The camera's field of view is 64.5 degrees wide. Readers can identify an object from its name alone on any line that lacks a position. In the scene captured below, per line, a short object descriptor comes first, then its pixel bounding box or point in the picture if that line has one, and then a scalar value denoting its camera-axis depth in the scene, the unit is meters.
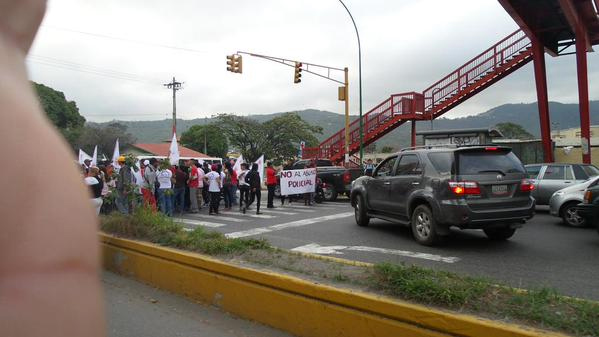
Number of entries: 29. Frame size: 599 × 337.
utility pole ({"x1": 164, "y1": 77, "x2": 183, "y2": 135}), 53.23
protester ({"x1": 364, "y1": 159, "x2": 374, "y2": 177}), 21.12
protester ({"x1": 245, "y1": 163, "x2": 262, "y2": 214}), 15.05
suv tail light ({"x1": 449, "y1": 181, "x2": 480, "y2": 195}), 8.18
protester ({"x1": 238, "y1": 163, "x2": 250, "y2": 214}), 15.37
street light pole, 23.92
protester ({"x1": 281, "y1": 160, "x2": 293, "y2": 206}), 17.67
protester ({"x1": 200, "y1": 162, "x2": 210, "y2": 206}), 16.88
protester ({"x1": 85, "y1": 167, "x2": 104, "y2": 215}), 8.97
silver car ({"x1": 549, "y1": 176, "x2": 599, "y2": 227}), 11.09
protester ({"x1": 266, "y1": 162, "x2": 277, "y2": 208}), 16.40
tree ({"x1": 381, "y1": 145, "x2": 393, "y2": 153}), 83.64
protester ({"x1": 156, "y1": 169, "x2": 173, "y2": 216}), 13.50
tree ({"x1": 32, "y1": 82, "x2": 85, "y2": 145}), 53.38
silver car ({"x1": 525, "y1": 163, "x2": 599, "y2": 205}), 13.08
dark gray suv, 8.20
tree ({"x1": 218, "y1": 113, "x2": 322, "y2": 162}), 59.84
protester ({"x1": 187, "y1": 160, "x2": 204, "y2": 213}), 15.41
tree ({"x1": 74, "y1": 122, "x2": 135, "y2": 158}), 53.78
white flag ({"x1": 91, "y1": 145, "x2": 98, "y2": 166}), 17.97
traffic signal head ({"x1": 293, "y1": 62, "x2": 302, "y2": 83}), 24.45
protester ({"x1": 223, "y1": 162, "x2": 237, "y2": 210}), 16.16
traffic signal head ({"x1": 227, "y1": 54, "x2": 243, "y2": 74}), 23.23
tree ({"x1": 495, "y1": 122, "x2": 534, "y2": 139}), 85.01
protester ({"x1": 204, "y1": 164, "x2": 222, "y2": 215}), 15.09
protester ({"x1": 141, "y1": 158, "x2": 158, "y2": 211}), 13.62
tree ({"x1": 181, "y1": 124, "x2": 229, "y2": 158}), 67.26
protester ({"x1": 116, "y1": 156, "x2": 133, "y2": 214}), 9.40
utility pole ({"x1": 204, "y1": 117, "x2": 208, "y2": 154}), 66.88
